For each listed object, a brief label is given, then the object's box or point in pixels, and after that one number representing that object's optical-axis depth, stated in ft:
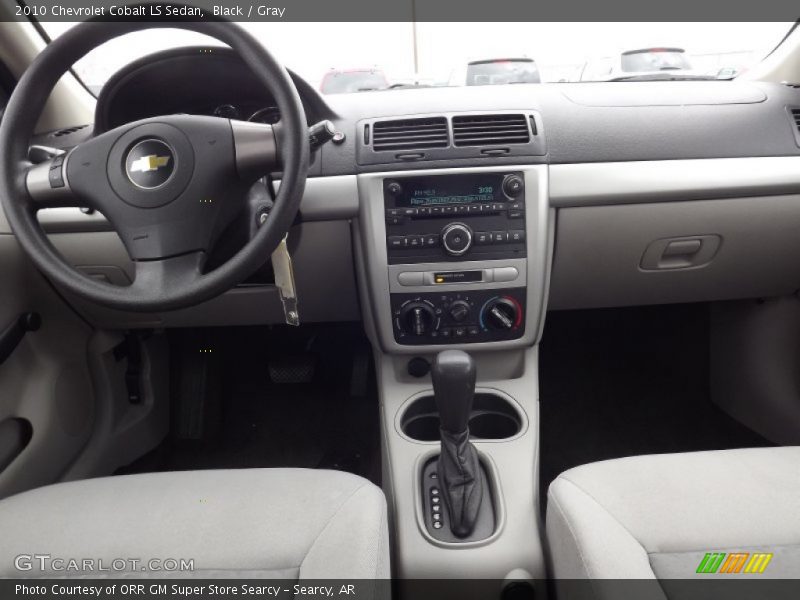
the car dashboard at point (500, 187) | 3.97
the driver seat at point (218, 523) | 2.68
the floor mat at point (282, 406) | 5.96
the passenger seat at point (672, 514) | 2.55
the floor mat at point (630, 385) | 5.87
